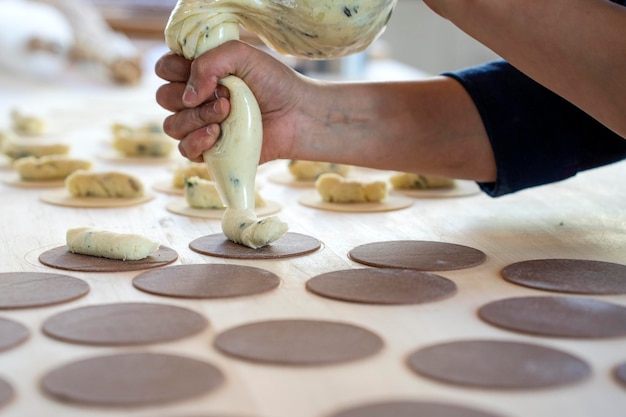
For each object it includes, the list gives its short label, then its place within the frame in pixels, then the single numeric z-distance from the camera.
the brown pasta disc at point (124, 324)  0.64
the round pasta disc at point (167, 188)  1.01
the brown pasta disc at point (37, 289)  0.69
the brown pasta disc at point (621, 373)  0.59
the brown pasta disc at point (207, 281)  0.71
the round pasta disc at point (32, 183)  1.03
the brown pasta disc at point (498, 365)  0.59
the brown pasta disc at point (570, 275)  0.72
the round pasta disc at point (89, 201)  0.95
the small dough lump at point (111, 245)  0.77
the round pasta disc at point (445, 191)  0.99
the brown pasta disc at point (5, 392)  0.57
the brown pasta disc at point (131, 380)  0.57
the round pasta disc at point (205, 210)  0.91
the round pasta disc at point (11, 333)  0.63
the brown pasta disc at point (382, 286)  0.70
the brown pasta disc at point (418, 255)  0.76
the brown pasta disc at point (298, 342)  0.61
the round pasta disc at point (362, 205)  0.93
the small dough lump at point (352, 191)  0.96
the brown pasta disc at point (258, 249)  0.79
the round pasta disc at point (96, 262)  0.75
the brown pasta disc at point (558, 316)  0.65
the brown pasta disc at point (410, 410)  0.56
